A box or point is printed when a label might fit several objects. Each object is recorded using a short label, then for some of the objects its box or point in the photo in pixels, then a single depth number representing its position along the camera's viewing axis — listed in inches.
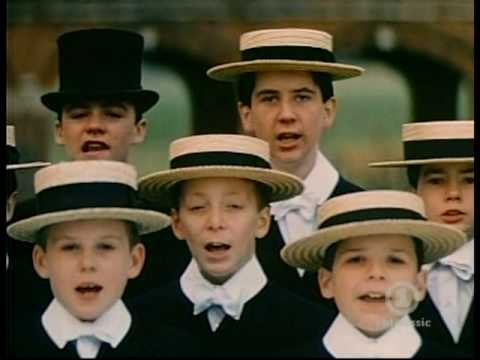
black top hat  280.2
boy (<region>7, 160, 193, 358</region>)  267.7
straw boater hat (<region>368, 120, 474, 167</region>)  276.4
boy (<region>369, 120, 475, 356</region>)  276.2
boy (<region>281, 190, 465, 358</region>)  264.8
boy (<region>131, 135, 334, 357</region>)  271.3
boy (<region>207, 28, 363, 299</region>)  276.2
